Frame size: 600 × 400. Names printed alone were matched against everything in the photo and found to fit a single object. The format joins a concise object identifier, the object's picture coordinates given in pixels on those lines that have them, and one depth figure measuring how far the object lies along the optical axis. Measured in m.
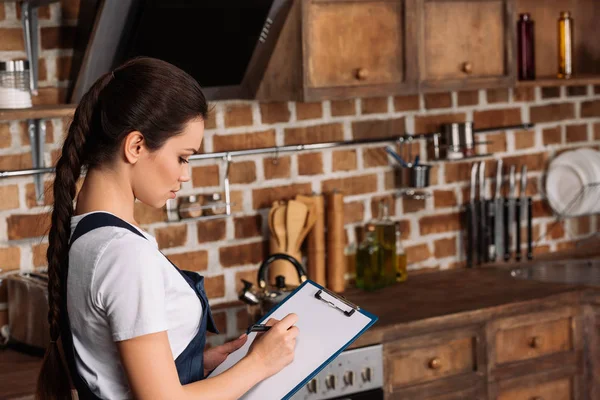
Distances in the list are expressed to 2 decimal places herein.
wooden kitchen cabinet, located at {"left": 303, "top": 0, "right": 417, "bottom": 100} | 2.98
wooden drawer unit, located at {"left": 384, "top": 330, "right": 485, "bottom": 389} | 2.89
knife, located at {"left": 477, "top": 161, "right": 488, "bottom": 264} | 3.75
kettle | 2.76
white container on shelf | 2.62
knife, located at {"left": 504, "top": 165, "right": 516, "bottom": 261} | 3.78
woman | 1.51
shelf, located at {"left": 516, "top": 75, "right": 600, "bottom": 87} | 3.54
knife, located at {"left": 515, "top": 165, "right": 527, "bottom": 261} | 3.82
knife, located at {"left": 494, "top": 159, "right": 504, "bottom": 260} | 3.78
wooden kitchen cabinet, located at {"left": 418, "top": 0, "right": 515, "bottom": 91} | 3.24
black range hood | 2.67
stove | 2.69
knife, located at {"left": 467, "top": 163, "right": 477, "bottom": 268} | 3.74
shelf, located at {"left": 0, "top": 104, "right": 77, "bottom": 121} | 2.60
